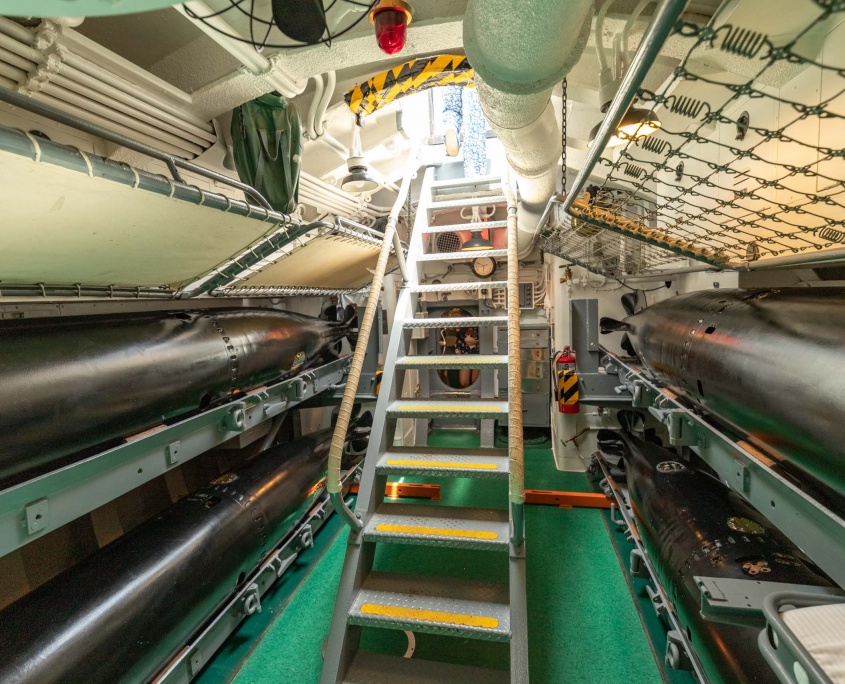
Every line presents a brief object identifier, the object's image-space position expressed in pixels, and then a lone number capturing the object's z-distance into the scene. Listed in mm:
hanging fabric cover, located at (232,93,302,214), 2496
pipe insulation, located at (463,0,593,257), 1218
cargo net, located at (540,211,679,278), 3146
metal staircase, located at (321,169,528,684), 1803
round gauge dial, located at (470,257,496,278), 6262
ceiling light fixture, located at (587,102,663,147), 1770
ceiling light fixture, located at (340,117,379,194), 3312
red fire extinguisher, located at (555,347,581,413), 3986
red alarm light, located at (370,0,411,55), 1911
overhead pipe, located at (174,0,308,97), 1845
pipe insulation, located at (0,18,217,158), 1555
